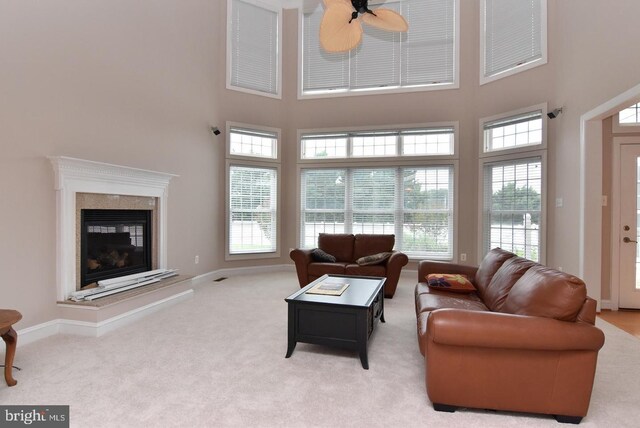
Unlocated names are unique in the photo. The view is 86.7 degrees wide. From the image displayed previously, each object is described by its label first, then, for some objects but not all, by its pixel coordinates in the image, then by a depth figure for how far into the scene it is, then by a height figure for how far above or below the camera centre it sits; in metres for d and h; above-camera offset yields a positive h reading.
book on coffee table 3.05 -0.72
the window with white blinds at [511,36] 5.00 +2.75
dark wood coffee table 2.63 -0.87
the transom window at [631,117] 4.21 +1.21
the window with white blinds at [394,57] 5.97 +2.87
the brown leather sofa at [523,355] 1.88 -0.81
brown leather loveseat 4.67 -0.69
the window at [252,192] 6.17 +0.37
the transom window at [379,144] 6.07 +1.28
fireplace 3.29 +0.17
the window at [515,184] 5.07 +0.46
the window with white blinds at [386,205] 6.05 +0.14
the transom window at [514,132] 5.11 +1.29
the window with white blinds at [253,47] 6.06 +3.05
